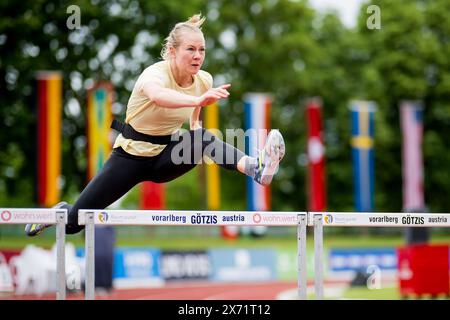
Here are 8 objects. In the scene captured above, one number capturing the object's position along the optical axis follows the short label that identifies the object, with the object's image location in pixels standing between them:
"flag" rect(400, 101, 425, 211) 26.25
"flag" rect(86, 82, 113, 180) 19.98
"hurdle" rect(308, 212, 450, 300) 6.32
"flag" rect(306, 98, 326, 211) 24.28
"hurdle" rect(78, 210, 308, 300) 6.04
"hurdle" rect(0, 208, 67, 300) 5.76
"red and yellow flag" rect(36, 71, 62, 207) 19.75
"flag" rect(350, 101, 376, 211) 25.08
